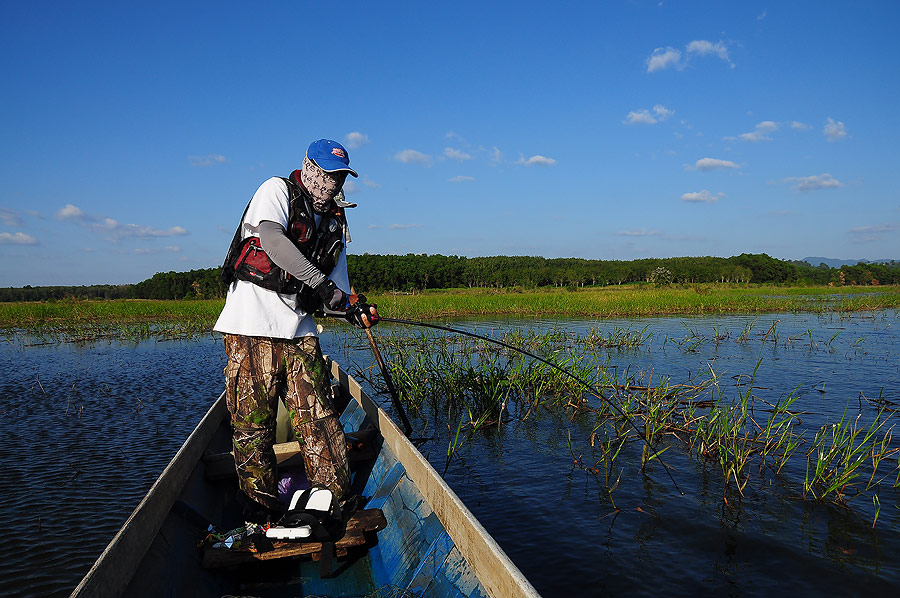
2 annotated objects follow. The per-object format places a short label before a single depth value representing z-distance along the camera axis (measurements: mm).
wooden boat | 2195
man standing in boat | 3068
